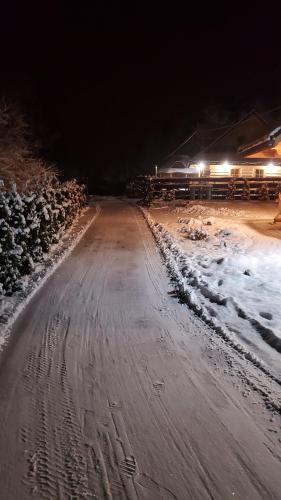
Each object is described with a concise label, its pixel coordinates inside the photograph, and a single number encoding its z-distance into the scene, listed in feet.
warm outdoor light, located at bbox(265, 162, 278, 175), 118.42
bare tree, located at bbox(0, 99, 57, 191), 59.00
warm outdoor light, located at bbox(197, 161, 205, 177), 124.96
